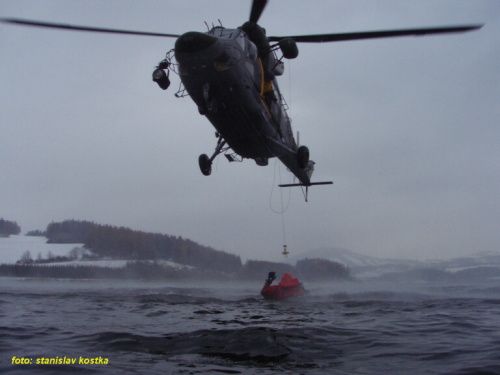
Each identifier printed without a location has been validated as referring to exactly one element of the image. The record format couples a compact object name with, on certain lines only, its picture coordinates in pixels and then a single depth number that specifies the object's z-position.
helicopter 12.65
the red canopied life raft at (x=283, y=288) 27.54
